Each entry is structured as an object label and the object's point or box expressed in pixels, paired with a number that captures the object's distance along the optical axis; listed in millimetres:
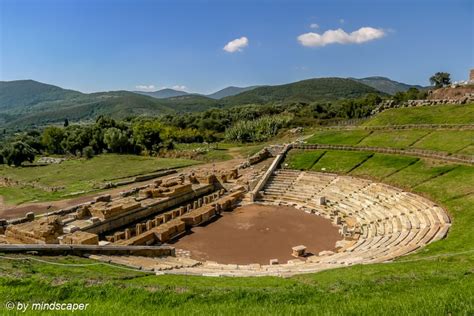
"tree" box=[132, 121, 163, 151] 79881
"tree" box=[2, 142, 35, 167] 66125
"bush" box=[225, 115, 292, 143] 85188
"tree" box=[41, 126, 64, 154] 86312
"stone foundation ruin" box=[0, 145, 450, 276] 20812
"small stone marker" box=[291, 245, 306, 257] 24141
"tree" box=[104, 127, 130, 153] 75938
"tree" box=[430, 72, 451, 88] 99625
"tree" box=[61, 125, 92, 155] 79625
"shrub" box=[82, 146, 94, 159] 71312
